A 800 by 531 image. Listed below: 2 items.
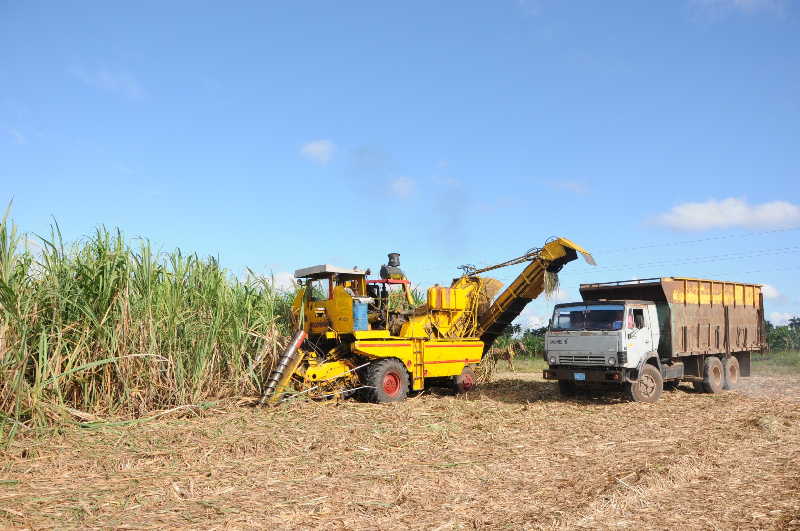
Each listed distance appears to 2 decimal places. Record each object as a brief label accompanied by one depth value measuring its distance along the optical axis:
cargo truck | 12.26
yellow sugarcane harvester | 11.78
